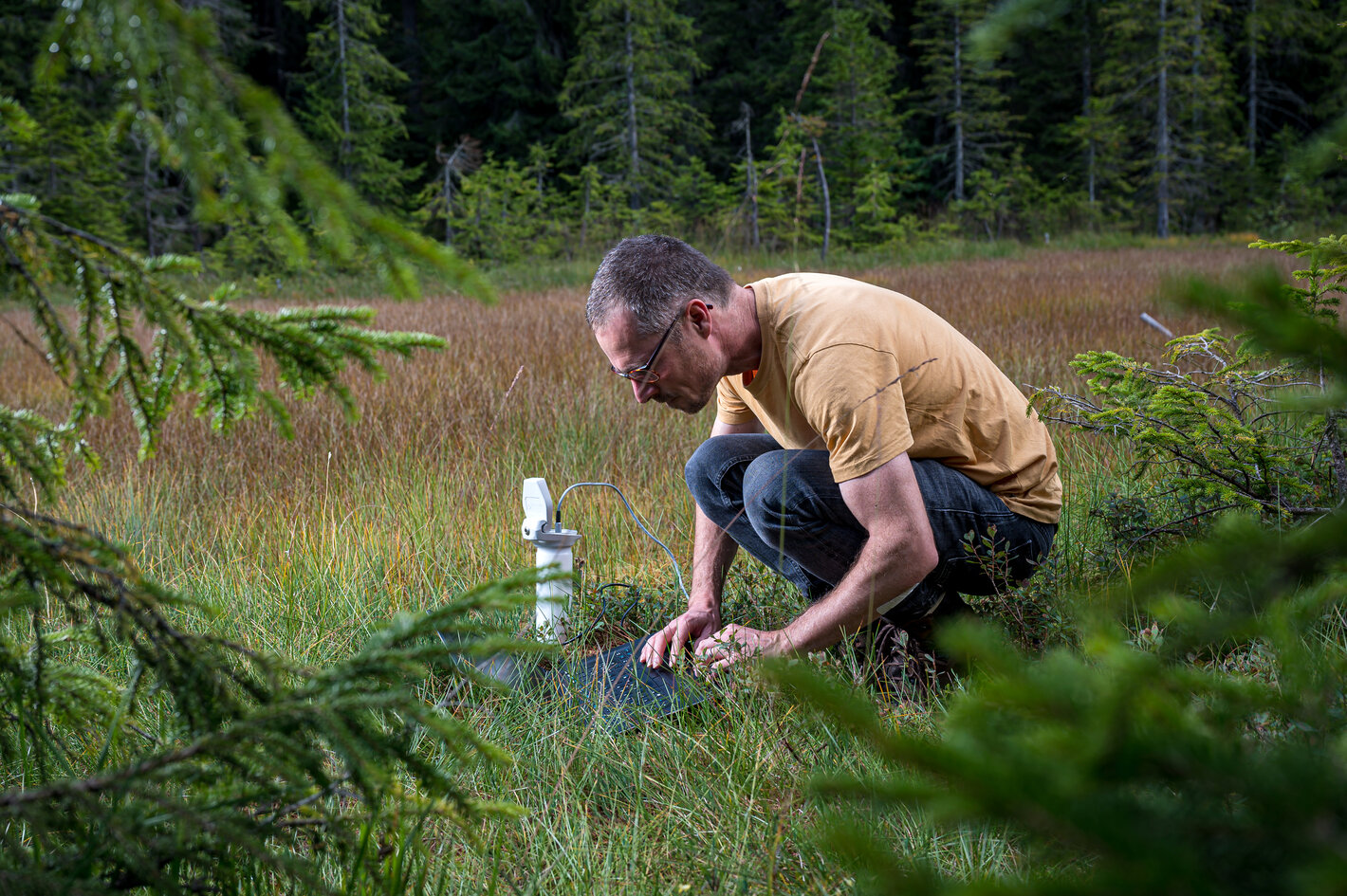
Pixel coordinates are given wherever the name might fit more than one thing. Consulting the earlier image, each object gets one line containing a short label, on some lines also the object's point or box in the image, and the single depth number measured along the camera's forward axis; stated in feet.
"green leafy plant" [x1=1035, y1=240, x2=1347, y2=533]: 7.31
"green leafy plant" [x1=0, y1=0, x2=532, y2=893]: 2.56
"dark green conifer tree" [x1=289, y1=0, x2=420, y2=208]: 71.97
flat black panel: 7.03
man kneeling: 6.89
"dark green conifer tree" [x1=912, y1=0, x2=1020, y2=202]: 84.94
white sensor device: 8.09
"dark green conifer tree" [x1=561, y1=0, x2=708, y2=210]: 75.46
